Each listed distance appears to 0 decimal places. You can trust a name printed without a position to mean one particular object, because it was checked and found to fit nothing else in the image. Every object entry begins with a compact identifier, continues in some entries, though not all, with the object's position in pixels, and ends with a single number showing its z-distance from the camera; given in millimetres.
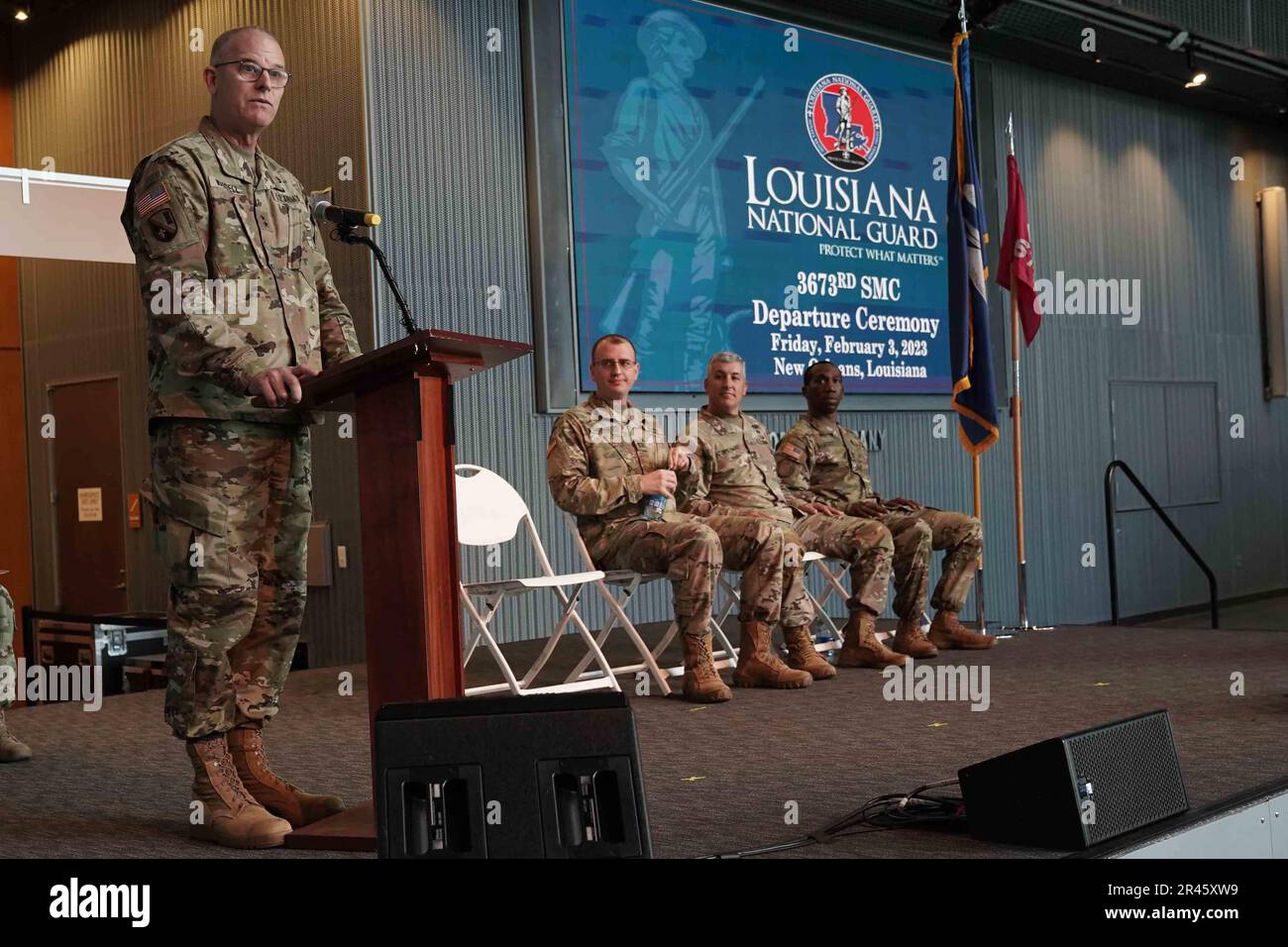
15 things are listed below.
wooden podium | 2643
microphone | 2701
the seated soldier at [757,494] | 5688
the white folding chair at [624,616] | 5121
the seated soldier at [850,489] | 6199
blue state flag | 6852
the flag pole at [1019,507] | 7020
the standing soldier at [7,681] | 4293
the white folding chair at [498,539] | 4957
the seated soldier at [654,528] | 5059
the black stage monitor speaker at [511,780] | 2082
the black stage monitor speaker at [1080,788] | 2635
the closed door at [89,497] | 8562
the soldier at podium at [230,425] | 2846
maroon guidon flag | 7648
